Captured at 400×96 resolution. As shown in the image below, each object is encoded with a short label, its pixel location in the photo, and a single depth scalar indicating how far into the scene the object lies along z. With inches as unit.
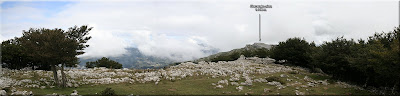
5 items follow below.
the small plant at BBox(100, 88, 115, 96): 1067.3
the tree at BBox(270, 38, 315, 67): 2667.3
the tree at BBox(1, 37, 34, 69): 2033.7
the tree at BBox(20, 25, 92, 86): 1176.2
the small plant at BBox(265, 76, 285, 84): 1487.0
